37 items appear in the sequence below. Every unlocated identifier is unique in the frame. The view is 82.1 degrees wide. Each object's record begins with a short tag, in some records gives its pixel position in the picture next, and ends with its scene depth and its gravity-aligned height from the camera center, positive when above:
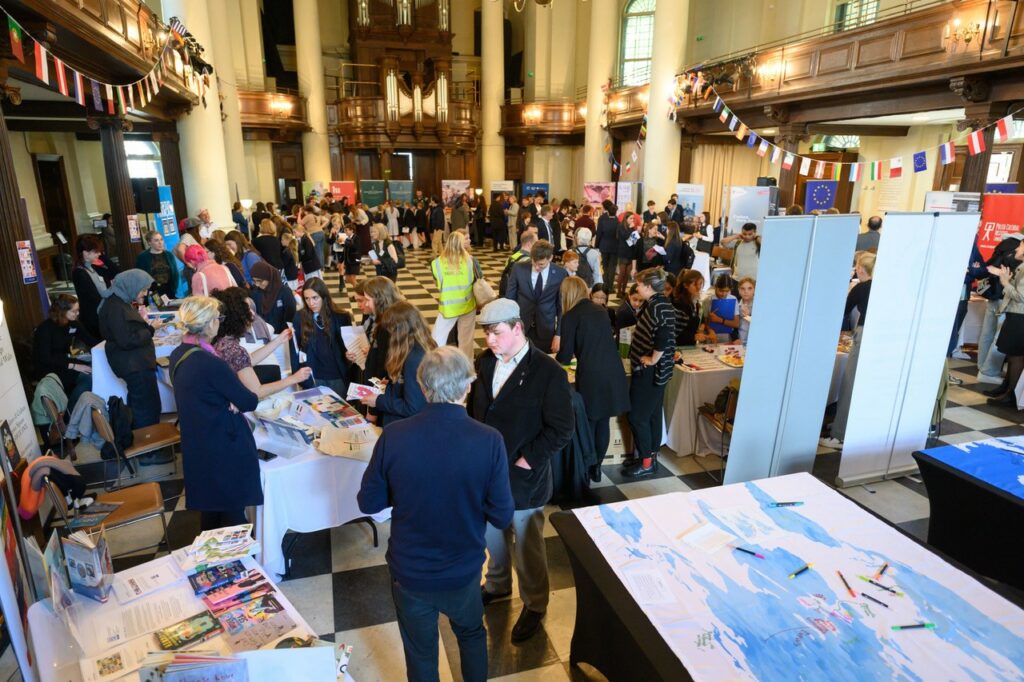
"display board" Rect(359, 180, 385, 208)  17.67 -0.29
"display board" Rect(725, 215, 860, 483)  3.23 -0.87
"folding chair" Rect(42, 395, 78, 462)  3.64 -1.44
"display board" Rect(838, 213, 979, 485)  3.66 -0.96
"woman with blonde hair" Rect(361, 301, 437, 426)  2.83 -0.84
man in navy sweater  1.80 -0.96
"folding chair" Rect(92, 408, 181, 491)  3.64 -1.69
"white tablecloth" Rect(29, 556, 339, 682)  1.68 -1.36
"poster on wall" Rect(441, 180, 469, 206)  16.67 -0.19
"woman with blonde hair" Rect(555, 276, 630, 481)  3.55 -1.00
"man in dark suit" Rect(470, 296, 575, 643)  2.49 -0.96
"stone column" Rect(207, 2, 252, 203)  13.23 +1.66
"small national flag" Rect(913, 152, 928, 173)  6.91 +0.33
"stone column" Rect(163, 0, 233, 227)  10.52 +0.46
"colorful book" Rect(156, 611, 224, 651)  1.83 -1.40
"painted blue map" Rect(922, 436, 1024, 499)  2.82 -1.34
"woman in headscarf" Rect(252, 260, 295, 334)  5.51 -1.05
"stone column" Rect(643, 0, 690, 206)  11.91 +1.78
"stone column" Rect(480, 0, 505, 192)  17.62 +2.90
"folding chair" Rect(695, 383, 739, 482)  4.16 -1.62
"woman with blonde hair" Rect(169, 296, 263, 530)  2.51 -1.06
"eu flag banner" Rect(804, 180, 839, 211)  11.07 -0.11
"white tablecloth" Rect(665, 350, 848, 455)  4.43 -1.62
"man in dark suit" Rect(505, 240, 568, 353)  5.18 -0.95
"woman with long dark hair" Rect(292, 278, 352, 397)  3.92 -1.05
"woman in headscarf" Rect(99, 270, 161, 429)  4.11 -1.13
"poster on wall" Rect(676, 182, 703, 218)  11.14 -0.22
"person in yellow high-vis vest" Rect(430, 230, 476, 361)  5.24 -0.96
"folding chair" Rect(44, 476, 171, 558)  3.04 -1.69
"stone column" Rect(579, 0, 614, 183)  14.68 +2.75
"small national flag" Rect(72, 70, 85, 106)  4.87 +0.73
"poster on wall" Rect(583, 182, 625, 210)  13.70 -0.17
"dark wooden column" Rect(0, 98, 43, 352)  4.52 -0.66
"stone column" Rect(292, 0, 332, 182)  16.55 +2.74
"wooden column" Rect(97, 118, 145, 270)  8.25 -0.08
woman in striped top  3.78 -1.09
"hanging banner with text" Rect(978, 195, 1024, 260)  7.55 -0.35
